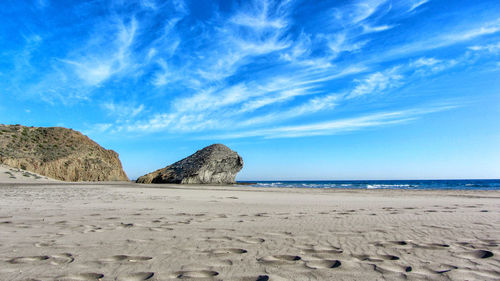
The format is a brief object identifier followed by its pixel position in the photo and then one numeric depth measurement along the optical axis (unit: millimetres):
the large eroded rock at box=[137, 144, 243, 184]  41781
